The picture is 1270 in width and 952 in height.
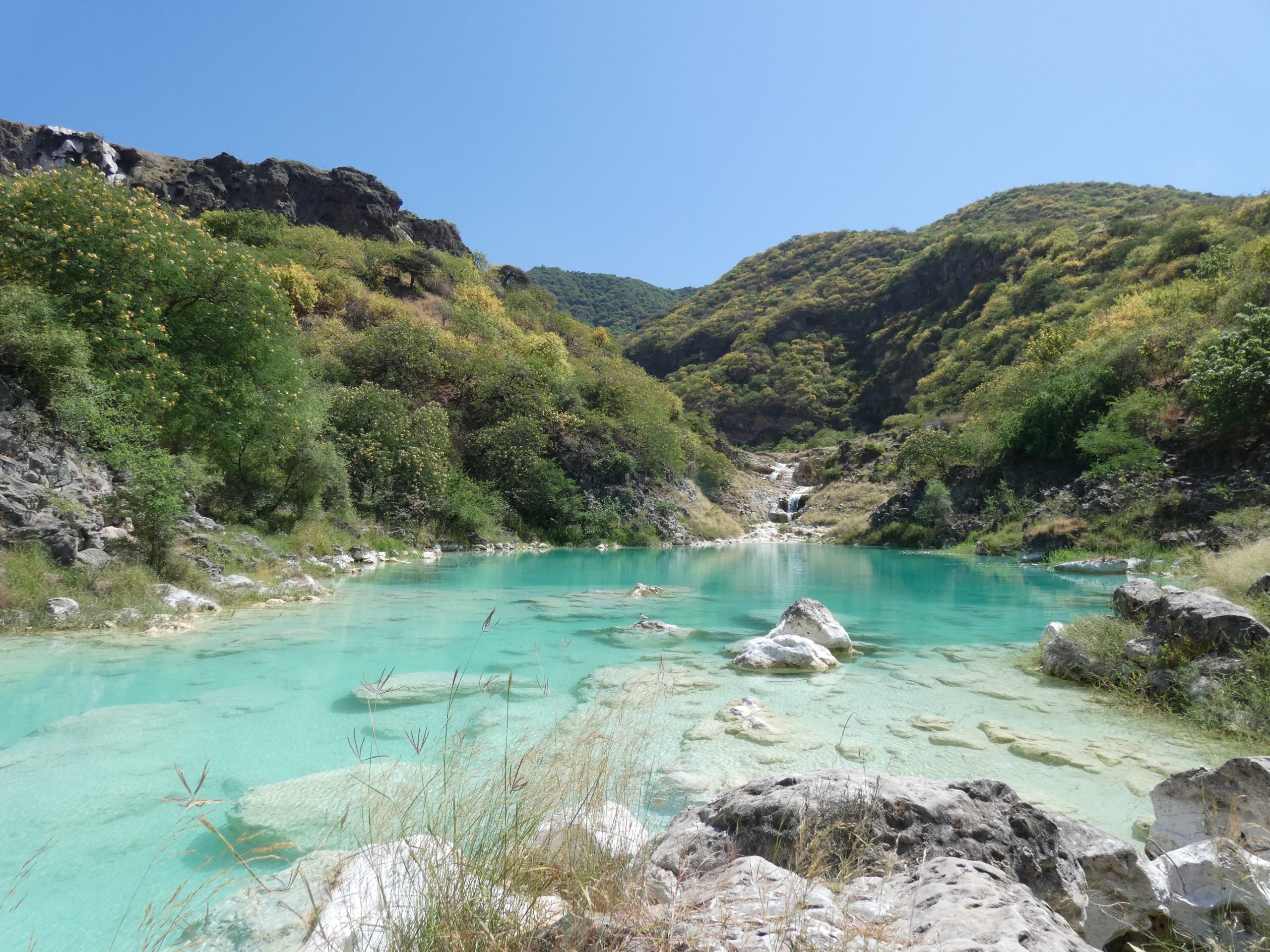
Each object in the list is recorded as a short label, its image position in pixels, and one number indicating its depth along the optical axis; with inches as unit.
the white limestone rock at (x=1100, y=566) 642.8
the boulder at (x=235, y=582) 407.6
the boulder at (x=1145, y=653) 226.2
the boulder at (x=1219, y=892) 83.7
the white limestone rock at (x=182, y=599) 348.2
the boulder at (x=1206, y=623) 200.5
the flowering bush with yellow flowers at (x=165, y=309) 406.3
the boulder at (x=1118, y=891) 92.1
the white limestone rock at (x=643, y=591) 532.1
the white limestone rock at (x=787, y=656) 290.4
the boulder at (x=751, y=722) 198.5
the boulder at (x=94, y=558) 330.0
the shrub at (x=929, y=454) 1171.3
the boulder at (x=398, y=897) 68.0
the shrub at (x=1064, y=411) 901.2
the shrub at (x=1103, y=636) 249.8
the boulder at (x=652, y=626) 380.5
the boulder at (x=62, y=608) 299.6
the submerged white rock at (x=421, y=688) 231.6
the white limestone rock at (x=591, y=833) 83.6
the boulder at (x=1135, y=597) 255.4
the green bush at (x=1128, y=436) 751.7
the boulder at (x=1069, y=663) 255.8
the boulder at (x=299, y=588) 433.1
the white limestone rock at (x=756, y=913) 63.1
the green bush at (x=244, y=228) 1328.7
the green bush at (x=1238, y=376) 621.6
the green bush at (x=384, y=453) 855.7
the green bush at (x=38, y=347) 350.6
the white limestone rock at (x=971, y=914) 62.7
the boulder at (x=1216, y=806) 101.0
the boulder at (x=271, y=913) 93.6
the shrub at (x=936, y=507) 1104.2
